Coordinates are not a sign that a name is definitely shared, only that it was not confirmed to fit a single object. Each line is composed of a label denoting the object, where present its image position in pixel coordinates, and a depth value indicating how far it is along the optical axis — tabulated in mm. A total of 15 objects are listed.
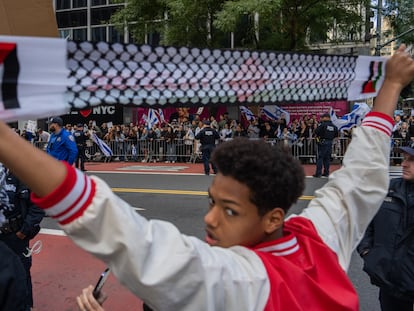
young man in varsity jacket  989
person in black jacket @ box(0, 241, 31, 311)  1612
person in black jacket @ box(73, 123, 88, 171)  14117
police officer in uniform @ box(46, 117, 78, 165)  8539
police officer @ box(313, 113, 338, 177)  12227
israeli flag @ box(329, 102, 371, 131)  12838
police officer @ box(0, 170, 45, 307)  3207
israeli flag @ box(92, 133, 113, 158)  17875
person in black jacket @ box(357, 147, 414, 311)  2742
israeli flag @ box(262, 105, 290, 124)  19578
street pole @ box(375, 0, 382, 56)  17031
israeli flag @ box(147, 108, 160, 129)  19125
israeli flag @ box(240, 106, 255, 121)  20581
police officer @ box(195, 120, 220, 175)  12960
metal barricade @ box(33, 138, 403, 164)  15094
